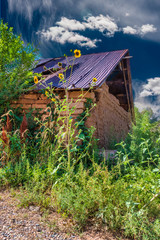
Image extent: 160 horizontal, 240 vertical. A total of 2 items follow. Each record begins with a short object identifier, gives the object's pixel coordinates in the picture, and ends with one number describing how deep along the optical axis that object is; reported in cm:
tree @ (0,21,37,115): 559
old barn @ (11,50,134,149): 559
